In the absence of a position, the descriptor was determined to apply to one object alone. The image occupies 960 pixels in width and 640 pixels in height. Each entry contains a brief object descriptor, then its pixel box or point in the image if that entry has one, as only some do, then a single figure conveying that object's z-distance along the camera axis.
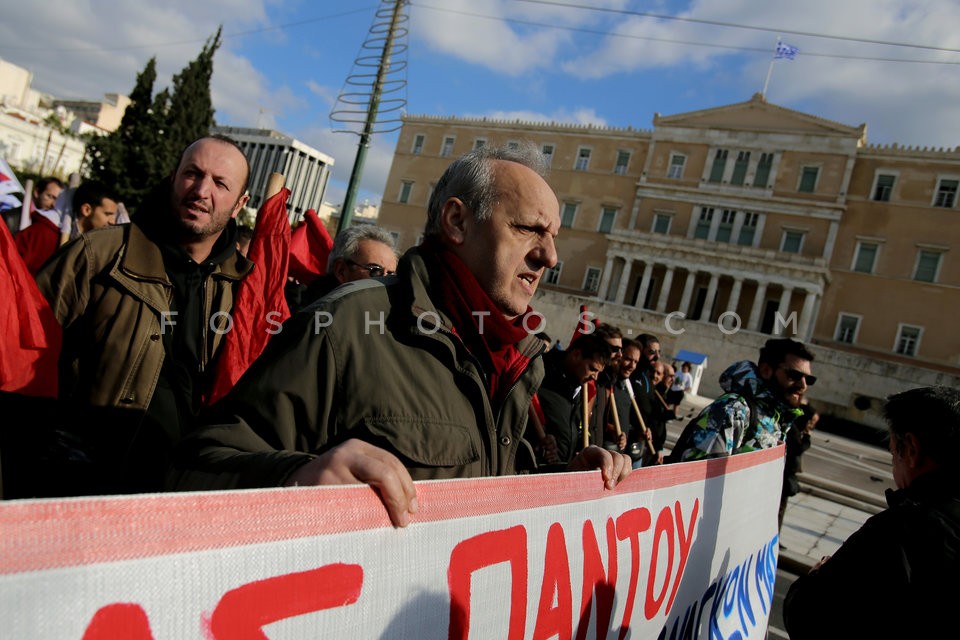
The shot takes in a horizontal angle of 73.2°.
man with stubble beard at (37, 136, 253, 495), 2.14
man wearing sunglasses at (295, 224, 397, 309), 3.82
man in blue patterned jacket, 3.52
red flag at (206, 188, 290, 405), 2.57
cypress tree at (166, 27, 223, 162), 35.62
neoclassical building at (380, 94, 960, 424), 36.41
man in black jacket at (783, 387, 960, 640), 1.61
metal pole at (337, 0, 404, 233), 8.03
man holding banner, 1.23
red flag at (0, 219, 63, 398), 1.74
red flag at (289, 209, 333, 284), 5.07
